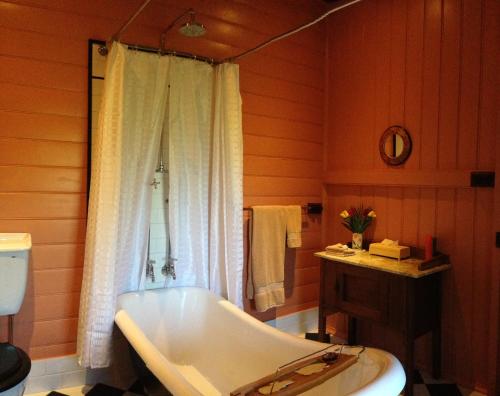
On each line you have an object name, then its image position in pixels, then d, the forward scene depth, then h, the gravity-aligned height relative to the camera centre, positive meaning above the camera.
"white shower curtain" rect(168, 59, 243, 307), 2.68 +0.07
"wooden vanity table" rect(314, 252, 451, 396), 2.41 -0.69
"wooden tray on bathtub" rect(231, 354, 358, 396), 1.57 -0.79
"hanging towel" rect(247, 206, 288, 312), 3.08 -0.54
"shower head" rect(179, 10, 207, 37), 2.18 +0.89
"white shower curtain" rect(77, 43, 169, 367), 2.24 -0.12
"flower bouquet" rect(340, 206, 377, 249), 3.02 -0.25
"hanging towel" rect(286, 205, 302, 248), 3.23 -0.31
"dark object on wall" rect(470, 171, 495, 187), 2.40 +0.09
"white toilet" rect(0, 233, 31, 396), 2.05 -0.48
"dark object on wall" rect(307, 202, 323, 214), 3.46 -0.16
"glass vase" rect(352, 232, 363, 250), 3.03 -0.39
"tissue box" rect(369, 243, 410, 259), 2.68 -0.42
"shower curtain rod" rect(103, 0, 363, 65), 2.11 +0.89
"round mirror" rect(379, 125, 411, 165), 2.87 +0.34
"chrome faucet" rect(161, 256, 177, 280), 2.69 -0.56
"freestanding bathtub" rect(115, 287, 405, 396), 1.61 -0.83
